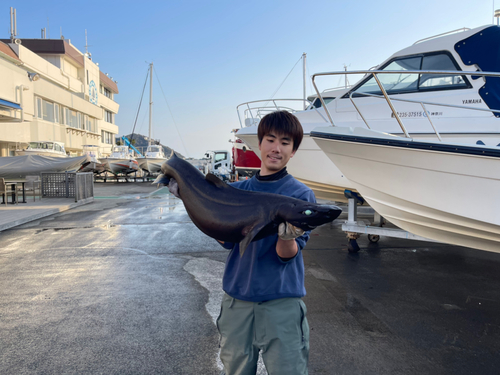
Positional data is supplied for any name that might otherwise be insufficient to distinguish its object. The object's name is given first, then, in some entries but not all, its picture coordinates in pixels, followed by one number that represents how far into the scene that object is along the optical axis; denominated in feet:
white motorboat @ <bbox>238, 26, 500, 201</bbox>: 15.88
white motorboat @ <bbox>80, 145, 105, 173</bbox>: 76.85
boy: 4.61
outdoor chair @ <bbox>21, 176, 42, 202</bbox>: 37.96
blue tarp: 15.84
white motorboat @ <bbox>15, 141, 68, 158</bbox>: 59.93
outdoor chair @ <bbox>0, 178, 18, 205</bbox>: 30.89
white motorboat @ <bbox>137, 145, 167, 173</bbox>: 87.20
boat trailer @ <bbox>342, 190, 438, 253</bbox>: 14.96
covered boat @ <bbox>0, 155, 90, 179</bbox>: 44.60
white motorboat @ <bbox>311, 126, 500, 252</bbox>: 10.43
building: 49.80
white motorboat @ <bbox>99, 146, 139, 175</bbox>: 80.07
